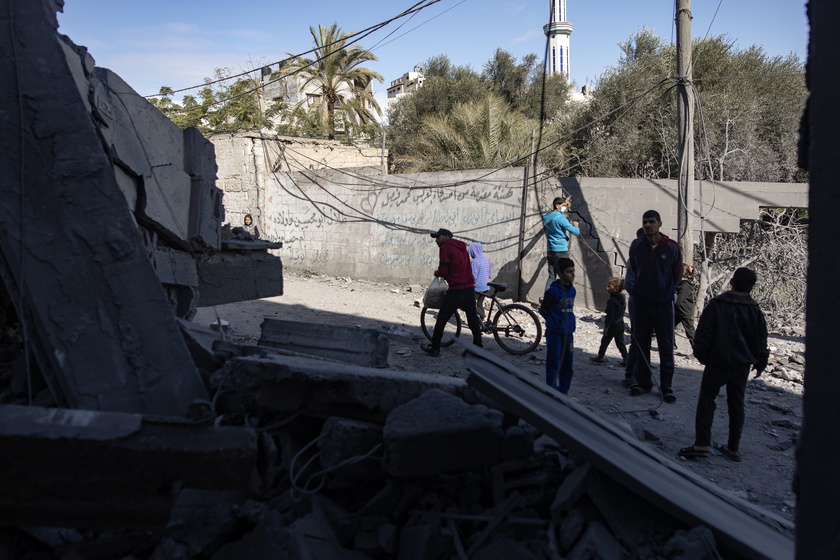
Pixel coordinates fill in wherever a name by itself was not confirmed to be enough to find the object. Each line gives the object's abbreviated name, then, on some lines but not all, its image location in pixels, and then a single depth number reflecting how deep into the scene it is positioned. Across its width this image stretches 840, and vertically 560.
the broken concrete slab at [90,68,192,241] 3.94
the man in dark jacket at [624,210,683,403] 5.57
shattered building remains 2.28
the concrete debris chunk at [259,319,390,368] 4.30
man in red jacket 6.83
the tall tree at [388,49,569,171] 22.69
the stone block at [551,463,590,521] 2.52
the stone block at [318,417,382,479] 2.78
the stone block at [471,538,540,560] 2.35
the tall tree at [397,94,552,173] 15.16
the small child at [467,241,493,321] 8.11
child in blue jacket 5.40
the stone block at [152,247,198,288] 4.50
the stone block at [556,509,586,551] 2.43
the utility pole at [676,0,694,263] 8.12
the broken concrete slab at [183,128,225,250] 5.12
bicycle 7.65
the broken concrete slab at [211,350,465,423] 2.86
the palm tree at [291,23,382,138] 22.61
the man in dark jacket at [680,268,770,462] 4.16
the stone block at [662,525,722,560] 2.12
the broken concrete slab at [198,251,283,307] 5.44
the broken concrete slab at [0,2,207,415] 2.93
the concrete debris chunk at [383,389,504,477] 2.68
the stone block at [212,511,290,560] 2.35
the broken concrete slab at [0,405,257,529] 2.20
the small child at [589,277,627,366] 6.62
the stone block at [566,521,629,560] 2.31
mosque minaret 46.75
